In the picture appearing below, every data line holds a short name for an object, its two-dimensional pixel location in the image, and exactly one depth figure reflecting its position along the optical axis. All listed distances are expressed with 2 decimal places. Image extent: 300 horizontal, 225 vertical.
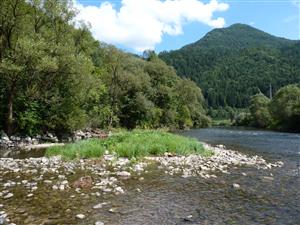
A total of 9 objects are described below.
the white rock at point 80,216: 8.65
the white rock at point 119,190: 11.35
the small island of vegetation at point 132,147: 18.81
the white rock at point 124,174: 13.94
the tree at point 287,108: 66.25
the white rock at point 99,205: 9.48
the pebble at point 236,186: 12.33
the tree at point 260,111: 87.00
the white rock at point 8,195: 10.36
